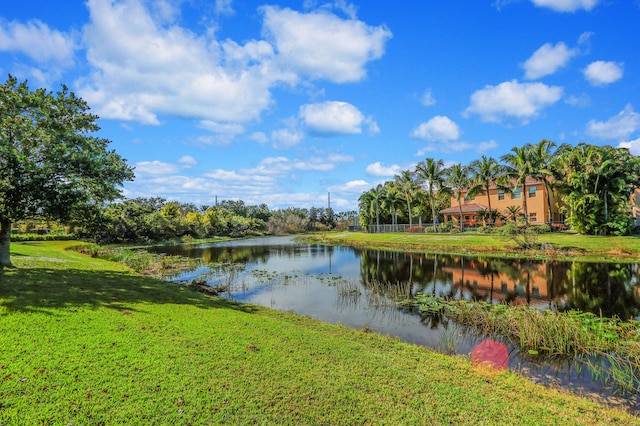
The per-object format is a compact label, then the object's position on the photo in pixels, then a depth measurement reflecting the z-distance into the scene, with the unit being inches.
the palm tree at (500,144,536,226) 1731.1
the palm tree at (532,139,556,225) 1731.1
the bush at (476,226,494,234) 1764.0
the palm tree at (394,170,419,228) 2338.8
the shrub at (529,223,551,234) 1493.8
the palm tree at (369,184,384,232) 2694.4
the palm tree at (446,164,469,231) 2138.3
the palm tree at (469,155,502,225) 1998.0
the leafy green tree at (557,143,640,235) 1423.5
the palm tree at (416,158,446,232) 2137.1
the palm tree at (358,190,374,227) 2887.3
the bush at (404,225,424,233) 2306.8
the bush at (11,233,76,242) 1589.1
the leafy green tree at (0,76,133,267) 500.4
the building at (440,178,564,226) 2017.7
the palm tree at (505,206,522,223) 2050.9
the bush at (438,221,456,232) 2106.3
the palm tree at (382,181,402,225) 2600.6
